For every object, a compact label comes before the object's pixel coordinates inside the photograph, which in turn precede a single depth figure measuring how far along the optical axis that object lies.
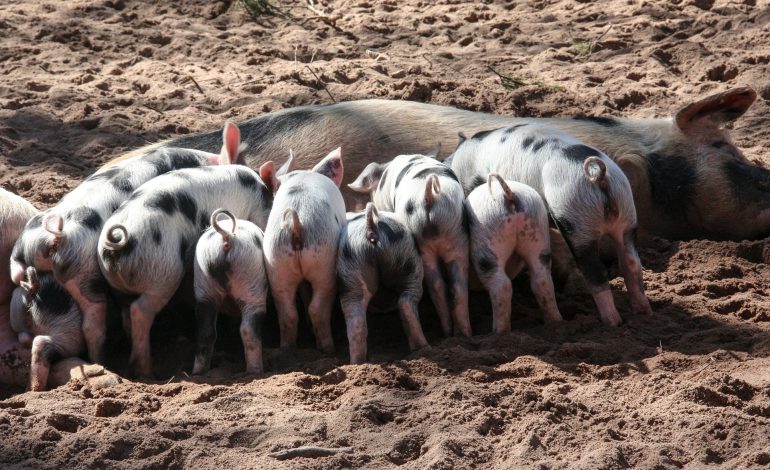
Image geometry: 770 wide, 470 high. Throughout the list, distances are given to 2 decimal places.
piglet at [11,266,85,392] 8.66
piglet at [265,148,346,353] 8.56
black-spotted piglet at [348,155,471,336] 8.87
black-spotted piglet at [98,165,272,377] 8.50
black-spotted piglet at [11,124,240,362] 8.66
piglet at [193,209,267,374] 8.54
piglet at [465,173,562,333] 8.89
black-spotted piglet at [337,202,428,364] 8.60
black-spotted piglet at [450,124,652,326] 9.08
